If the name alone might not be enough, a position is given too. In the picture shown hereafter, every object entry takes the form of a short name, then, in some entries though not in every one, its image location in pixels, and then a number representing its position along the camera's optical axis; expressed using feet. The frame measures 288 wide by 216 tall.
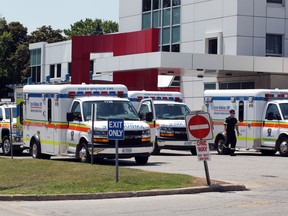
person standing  100.22
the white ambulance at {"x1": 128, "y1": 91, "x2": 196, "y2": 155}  99.30
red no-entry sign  58.29
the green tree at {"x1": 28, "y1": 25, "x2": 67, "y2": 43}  318.63
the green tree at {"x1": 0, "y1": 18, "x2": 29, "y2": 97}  290.56
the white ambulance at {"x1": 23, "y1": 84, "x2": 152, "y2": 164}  77.56
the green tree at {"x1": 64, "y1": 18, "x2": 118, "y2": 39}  371.97
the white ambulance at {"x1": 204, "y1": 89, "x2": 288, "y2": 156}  99.14
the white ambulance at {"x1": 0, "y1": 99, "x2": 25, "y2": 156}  101.59
